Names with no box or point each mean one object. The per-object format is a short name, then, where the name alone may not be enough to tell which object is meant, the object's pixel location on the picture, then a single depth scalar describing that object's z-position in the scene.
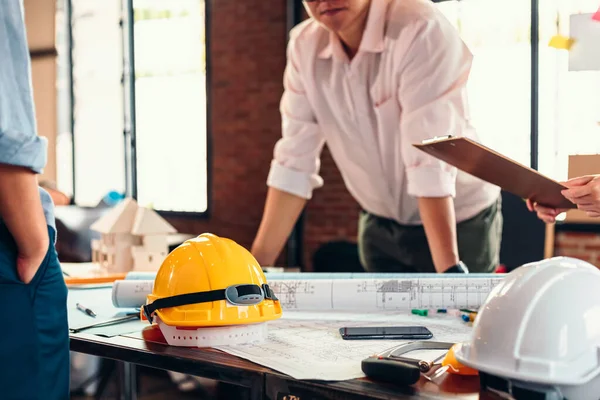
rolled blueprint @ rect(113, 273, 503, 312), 1.28
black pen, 1.34
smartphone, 1.09
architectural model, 1.90
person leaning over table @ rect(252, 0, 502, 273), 1.62
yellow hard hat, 1.02
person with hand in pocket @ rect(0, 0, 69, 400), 0.96
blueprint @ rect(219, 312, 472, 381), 0.91
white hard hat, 0.74
